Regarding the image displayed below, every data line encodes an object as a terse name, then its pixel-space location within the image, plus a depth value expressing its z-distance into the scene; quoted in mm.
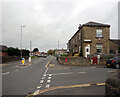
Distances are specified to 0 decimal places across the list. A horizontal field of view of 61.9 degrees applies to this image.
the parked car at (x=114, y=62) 12496
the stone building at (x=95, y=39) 20395
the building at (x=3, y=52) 33256
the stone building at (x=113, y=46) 27967
